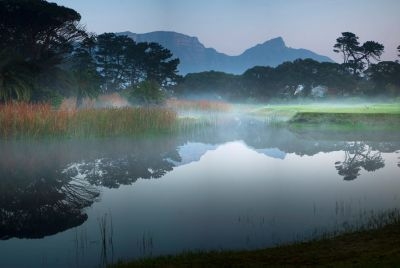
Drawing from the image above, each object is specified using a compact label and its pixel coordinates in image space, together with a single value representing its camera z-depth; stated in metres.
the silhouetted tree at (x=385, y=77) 56.09
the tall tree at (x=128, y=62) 57.19
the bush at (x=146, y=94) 36.78
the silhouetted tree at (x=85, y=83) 32.59
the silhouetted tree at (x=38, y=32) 30.69
